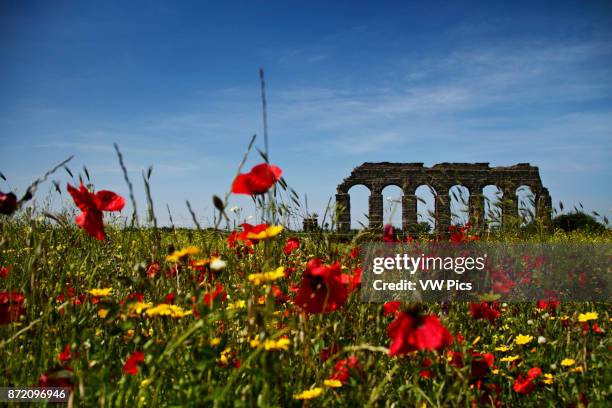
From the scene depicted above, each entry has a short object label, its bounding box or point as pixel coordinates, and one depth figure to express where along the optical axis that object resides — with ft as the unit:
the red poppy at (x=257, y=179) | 4.31
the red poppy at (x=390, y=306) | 5.97
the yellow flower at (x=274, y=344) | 3.89
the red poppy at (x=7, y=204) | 4.77
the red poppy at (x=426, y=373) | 5.10
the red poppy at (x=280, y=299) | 5.55
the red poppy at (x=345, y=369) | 4.26
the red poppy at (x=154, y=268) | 5.60
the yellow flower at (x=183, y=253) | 4.23
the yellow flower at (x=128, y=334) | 6.16
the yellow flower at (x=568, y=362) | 5.61
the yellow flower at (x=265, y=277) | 4.01
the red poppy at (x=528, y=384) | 5.42
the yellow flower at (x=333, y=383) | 4.36
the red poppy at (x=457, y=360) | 5.00
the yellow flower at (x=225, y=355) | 5.36
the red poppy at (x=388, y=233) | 6.46
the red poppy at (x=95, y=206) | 4.88
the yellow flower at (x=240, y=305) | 5.22
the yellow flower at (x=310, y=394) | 4.22
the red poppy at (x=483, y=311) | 6.49
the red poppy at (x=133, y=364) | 4.45
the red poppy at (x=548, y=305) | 8.14
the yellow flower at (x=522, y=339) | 6.57
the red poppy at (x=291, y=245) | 8.55
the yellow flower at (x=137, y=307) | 4.69
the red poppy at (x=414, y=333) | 3.34
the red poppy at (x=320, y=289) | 4.00
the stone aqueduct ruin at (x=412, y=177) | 75.87
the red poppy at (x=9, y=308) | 5.05
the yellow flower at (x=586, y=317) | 6.04
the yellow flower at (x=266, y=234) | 4.22
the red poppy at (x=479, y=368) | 4.72
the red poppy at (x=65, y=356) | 4.74
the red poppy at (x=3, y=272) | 6.93
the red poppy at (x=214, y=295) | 4.25
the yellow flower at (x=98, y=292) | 5.01
